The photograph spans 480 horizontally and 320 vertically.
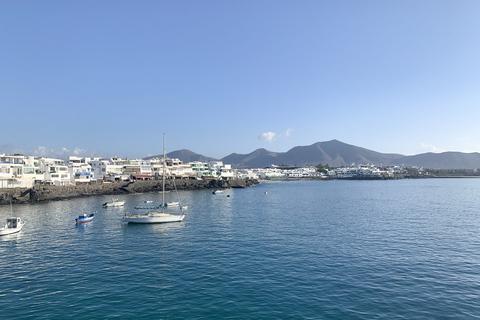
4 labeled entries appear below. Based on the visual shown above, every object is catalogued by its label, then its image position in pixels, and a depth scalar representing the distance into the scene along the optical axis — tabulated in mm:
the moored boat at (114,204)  77062
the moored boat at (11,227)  43016
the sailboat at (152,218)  52406
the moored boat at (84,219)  52406
